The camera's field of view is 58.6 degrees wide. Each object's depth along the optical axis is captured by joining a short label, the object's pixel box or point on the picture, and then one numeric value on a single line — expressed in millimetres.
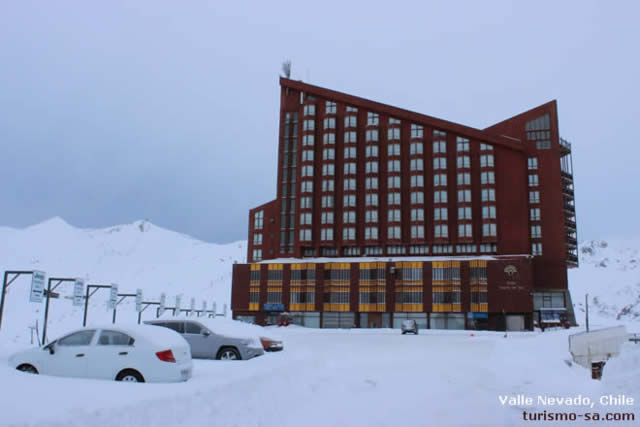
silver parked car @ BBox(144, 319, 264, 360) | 20547
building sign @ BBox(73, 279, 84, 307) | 29628
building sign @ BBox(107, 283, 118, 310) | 35094
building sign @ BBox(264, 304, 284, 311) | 93625
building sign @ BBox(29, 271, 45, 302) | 24500
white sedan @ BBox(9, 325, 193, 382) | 12508
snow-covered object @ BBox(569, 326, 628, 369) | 27516
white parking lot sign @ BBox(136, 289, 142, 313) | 40938
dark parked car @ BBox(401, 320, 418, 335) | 60625
